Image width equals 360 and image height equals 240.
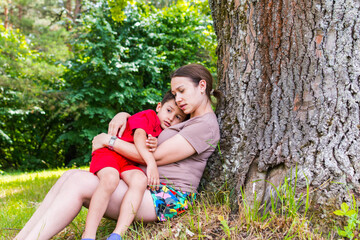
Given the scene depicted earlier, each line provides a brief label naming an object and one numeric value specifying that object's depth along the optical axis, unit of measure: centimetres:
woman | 212
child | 211
